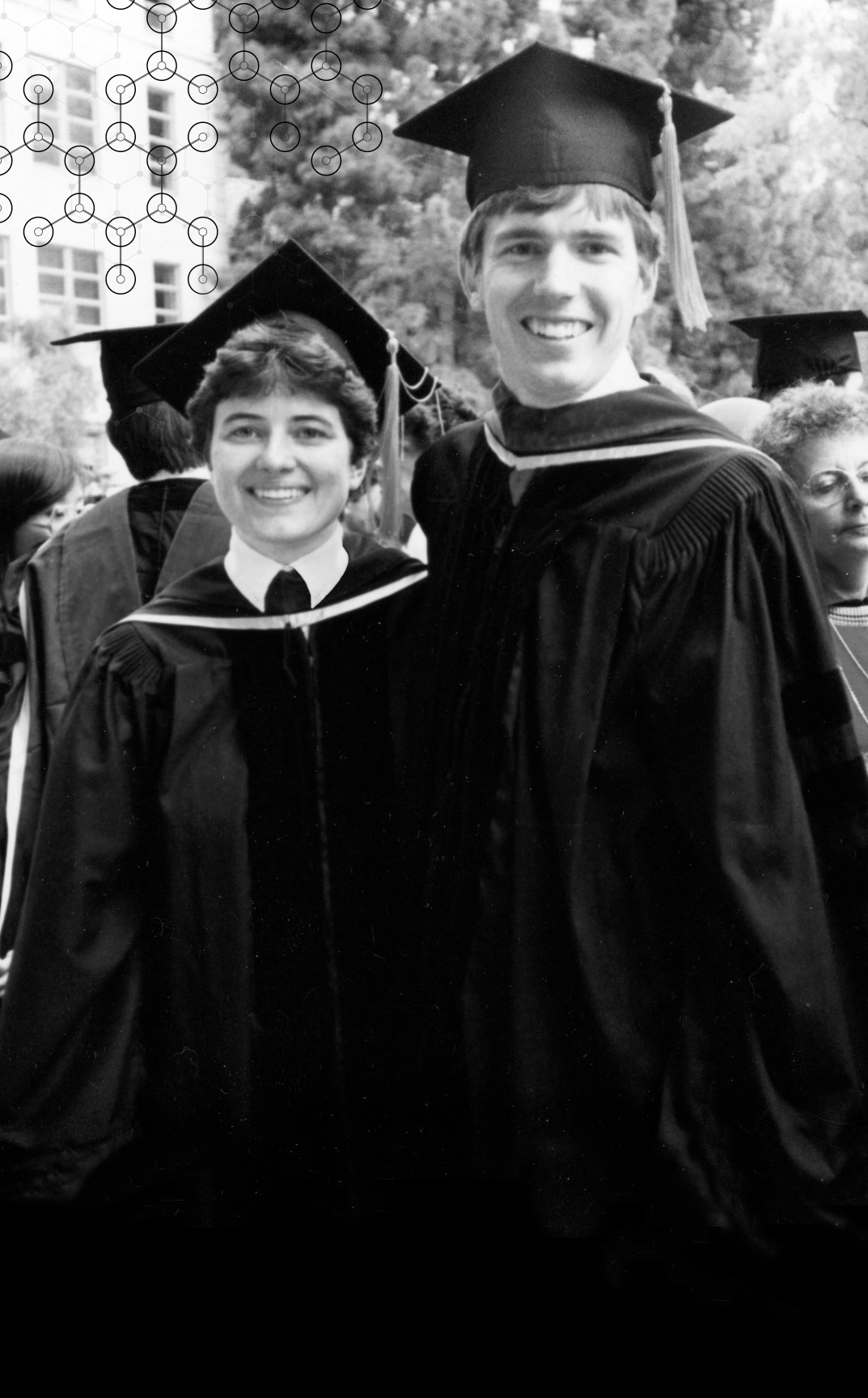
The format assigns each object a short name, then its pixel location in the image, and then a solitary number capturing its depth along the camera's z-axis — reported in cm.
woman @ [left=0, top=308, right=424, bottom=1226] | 245
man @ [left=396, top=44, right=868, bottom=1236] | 206
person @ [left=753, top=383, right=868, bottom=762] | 229
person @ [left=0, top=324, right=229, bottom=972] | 279
